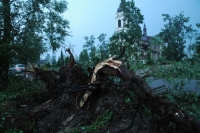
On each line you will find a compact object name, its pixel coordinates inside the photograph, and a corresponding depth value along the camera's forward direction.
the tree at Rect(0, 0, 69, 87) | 8.94
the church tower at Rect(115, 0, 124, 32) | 44.11
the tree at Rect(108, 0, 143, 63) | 21.17
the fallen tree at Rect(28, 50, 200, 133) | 2.41
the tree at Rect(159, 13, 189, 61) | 32.73
